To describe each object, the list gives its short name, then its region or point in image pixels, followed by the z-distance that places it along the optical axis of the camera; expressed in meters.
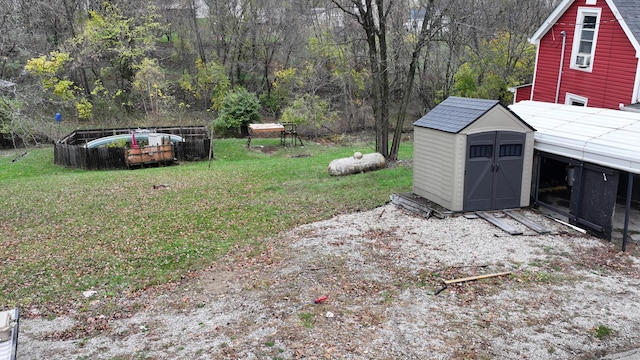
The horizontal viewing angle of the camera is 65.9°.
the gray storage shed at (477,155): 12.38
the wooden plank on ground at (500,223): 11.69
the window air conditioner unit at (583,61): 17.53
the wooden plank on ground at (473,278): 9.29
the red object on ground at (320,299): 8.68
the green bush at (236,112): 34.19
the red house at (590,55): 16.05
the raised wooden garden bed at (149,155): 24.64
